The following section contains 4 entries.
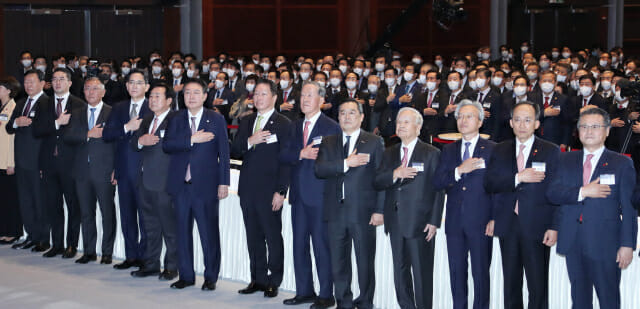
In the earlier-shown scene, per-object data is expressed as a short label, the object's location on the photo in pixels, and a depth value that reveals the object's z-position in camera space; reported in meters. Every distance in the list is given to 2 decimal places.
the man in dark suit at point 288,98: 12.27
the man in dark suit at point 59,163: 7.55
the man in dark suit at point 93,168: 7.31
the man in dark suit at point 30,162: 7.80
